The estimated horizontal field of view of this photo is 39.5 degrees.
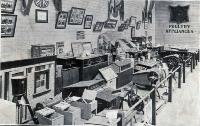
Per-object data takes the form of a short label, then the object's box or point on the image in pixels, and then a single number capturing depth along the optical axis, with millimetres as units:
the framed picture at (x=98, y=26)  12552
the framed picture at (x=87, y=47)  11555
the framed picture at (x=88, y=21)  11741
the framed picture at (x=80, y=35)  11133
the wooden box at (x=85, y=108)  6105
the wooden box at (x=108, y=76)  8755
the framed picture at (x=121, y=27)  15178
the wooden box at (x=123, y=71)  9664
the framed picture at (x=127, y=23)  15955
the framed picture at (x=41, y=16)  8753
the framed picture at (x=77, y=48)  10805
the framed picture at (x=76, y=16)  10719
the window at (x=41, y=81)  7039
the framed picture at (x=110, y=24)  13648
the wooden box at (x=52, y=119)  5426
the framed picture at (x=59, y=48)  9870
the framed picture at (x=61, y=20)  9906
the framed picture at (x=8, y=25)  7449
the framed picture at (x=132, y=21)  16617
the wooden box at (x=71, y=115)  5730
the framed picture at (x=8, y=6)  7448
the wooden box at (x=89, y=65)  8938
